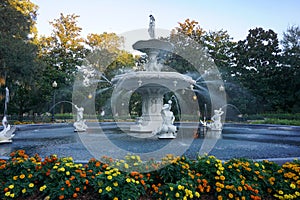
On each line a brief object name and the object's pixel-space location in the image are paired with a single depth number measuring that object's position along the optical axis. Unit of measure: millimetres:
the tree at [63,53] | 35594
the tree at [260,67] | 32438
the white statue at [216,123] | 14218
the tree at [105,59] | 38375
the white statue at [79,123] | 13011
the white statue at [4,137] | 8260
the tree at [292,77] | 31238
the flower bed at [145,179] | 3359
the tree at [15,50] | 20094
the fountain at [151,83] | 11172
